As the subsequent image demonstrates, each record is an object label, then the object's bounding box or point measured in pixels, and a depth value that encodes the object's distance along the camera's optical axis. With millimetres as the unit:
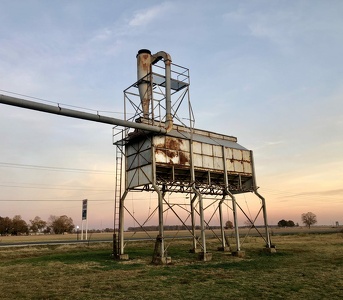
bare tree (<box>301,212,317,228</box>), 163750
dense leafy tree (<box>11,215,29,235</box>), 119312
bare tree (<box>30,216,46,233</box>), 137750
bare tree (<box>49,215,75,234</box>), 129625
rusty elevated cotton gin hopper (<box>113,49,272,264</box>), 21656
